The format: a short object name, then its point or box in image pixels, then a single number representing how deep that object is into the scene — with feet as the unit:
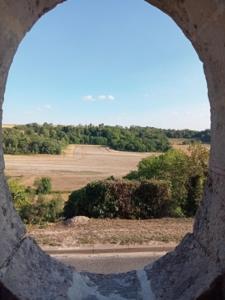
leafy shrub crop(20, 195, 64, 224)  18.43
